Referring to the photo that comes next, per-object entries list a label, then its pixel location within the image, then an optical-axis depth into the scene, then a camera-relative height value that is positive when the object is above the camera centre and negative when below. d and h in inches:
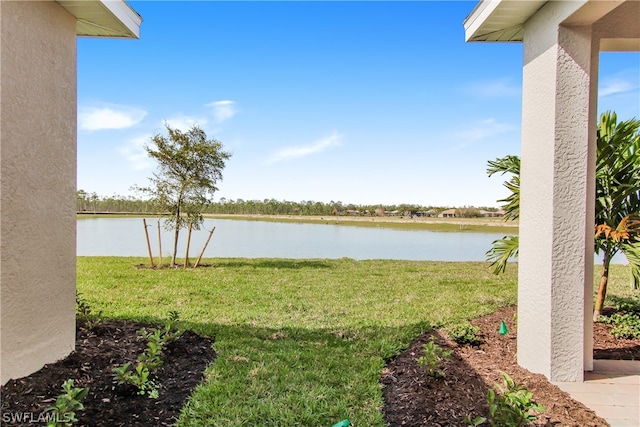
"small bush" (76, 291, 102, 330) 125.2 -41.8
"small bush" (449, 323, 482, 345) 129.4 -47.7
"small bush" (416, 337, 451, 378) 98.6 -45.4
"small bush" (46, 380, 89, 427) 66.9 -41.0
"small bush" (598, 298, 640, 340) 139.7 -48.2
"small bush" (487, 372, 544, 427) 68.7 -41.3
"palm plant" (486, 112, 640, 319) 135.0 +8.1
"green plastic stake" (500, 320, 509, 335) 132.0 -46.5
